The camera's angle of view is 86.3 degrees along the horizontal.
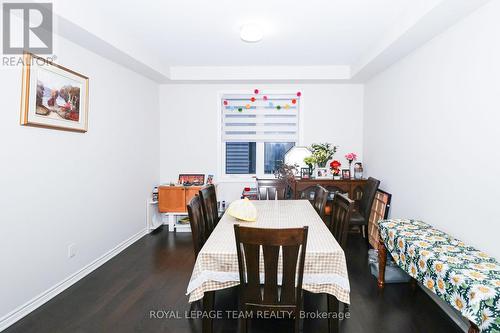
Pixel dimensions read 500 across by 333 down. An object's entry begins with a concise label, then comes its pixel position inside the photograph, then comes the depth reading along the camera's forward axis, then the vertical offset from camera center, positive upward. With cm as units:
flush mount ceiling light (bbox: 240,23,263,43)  276 +139
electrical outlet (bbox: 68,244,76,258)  262 -89
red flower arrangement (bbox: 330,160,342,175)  420 -2
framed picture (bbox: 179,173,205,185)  455 -26
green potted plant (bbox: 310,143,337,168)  423 +22
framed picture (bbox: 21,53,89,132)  215 +58
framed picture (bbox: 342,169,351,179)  430 -13
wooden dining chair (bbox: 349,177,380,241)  348 -53
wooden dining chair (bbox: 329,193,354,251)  200 -42
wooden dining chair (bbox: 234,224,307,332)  142 -58
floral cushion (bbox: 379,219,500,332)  144 -66
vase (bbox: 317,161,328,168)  429 +2
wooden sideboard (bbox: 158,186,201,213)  420 -53
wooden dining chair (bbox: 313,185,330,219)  268 -37
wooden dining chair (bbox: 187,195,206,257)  191 -45
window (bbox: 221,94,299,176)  465 +58
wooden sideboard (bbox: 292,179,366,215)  401 -30
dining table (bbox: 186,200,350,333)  164 -67
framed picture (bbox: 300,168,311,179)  429 -11
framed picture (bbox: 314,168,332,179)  429 -13
